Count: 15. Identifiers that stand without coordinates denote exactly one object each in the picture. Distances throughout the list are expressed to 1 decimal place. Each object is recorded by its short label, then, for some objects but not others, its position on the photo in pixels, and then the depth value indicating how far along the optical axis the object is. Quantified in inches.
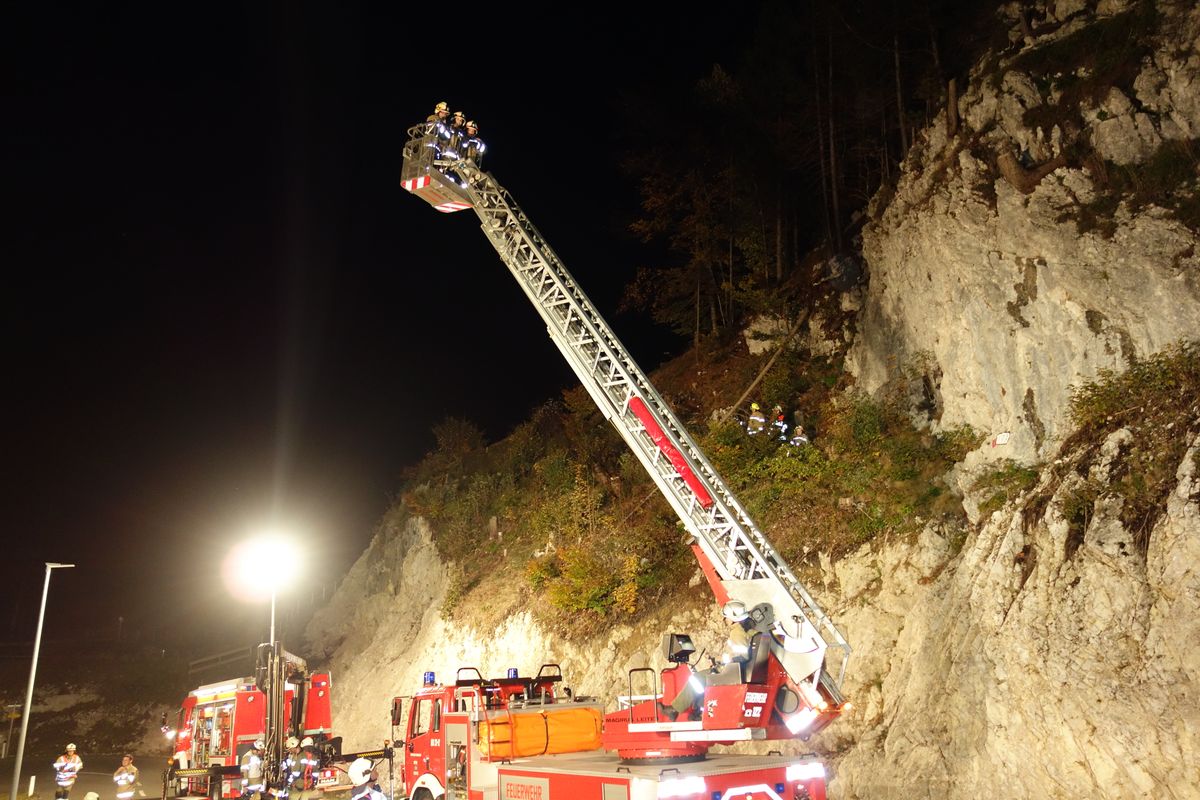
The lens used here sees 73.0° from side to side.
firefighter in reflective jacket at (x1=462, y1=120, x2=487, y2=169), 623.5
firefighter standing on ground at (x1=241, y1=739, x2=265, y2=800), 605.3
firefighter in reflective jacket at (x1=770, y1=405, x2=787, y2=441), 819.4
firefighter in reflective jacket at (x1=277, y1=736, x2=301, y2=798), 618.2
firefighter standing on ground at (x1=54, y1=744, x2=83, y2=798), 698.2
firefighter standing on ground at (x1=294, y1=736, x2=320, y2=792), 650.2
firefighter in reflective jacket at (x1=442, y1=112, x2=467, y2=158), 610.9
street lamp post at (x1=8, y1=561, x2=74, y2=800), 717.3
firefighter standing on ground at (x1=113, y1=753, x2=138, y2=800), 710.5
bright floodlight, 820.0
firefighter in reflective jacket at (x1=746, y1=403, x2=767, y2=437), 816.9
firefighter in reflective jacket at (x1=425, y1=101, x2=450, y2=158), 605.3
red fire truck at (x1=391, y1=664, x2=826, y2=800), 368.8
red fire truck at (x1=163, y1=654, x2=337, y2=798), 772.0
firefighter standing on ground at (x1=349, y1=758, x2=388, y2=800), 392.0
